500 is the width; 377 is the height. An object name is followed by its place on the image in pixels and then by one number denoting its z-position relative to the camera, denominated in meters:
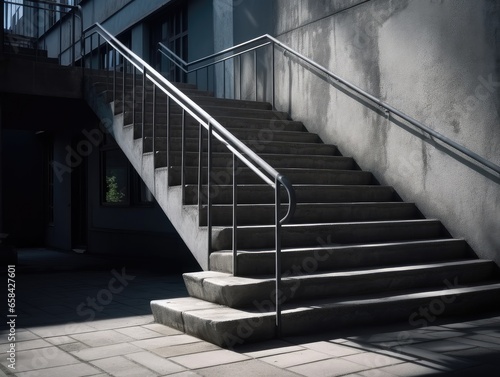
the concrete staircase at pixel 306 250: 4.24
